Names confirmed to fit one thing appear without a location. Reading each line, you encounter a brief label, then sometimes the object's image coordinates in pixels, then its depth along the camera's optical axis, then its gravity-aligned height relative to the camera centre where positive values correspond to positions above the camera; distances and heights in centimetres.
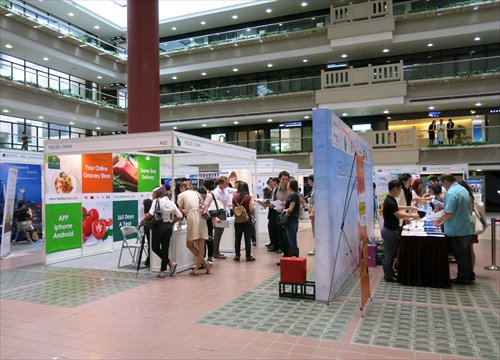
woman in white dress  696 -73
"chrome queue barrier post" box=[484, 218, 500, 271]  701 -144
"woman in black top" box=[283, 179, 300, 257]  689 -55
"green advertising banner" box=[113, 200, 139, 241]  949 -70
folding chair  769 -98
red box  543 -120
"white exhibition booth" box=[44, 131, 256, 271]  744 +1
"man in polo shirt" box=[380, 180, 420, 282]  605 -73
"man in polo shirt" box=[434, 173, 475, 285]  591 -70
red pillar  1424 +425
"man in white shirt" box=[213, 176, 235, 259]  852 -32
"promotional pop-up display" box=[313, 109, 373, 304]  513 -31
